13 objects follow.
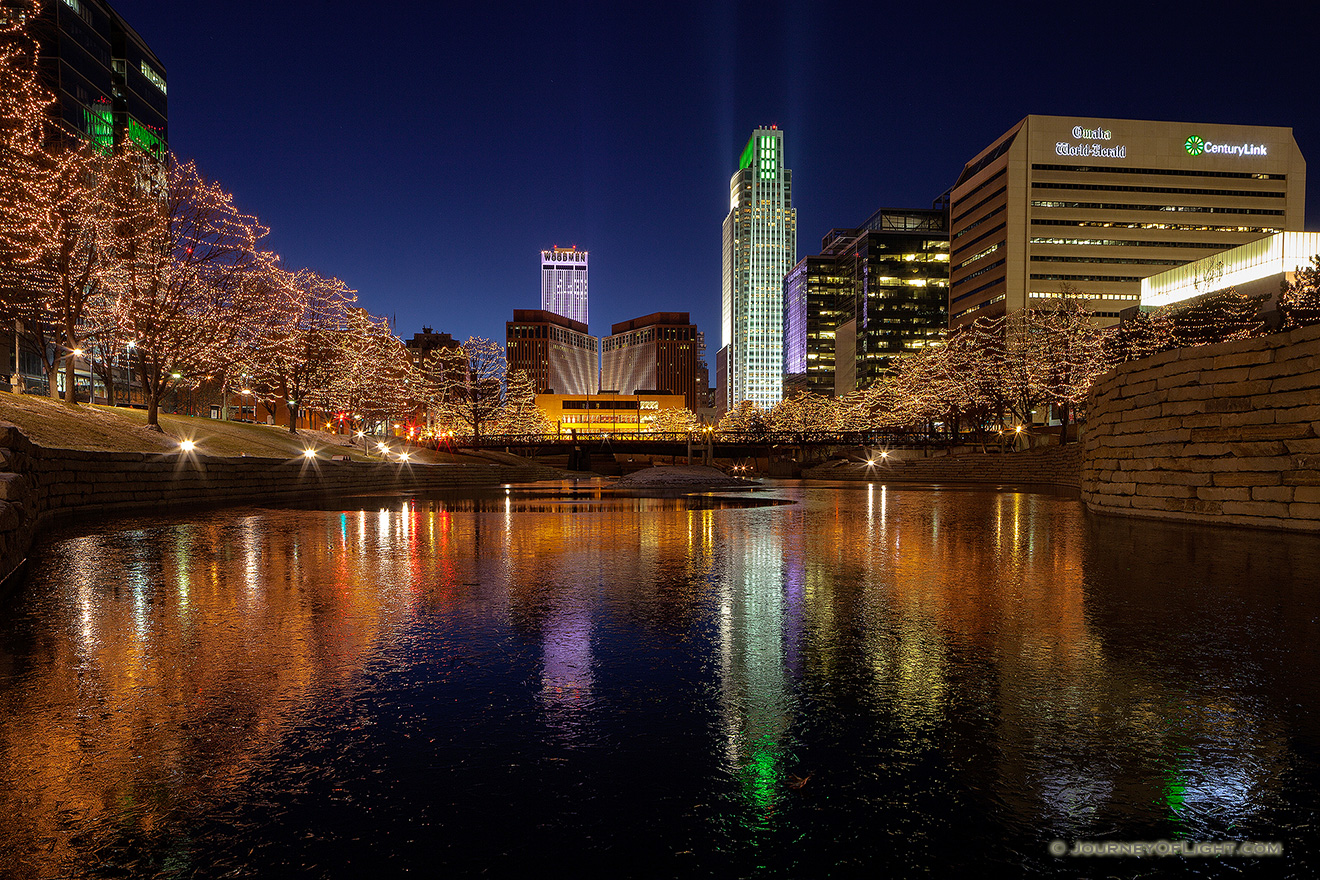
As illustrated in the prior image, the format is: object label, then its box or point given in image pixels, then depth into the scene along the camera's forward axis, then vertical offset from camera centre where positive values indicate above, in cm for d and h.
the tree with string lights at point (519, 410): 9500 +482
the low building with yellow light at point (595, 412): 18875 +842
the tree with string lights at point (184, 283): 2953 +692
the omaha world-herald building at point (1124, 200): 13525 +4555
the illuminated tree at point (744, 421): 14299 +520
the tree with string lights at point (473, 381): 7756 +683
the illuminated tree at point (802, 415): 11775 +513
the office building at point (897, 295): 18112 +3702
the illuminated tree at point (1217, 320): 5759 +1024
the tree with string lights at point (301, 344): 4303 +643
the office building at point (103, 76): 7288 +4156
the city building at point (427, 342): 16625 +2425
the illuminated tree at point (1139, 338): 5747 +871
